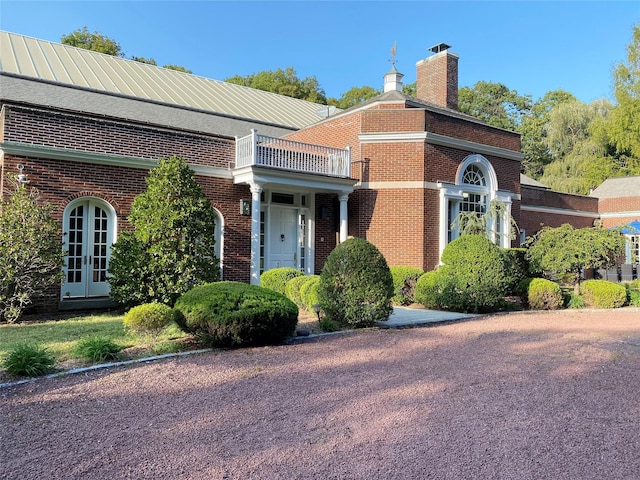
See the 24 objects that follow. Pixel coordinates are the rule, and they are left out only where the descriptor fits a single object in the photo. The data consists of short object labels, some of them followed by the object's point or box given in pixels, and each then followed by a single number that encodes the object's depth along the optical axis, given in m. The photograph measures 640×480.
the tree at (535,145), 42.28
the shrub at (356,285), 8.44
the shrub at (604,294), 12.14
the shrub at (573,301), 12.18
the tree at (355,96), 42.03
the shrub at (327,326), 8.35
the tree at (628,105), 29.67
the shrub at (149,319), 6.39
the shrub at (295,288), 10.67
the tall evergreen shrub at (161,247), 9.46
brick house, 10.50
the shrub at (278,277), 11.65
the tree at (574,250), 12.08
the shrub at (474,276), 10.71
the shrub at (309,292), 9.63
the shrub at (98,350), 5.96
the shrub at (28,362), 5.29
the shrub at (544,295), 11.71
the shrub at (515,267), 11.16
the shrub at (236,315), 6.48
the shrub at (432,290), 11.20
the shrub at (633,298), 12.64
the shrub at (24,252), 8.59
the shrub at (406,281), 12.62
